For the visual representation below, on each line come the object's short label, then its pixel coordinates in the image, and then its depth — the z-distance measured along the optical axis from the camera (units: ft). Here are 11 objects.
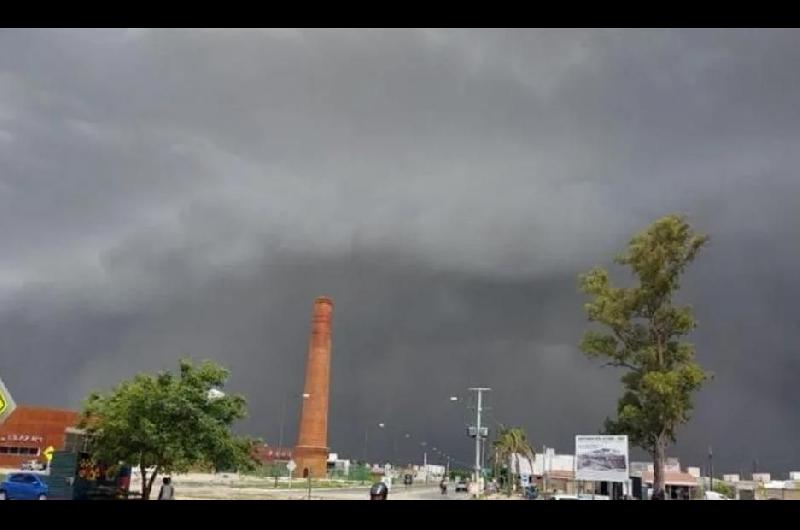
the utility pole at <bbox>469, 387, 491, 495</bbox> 183.09
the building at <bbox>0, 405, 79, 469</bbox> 228.02
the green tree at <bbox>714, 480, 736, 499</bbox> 207.41
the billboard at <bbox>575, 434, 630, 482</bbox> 101.30
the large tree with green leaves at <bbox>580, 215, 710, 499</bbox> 94.22
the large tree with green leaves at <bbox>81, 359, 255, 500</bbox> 93.45
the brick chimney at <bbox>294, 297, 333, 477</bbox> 287.48
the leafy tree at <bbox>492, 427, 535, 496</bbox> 285.02
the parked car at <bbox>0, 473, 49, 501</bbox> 98.07
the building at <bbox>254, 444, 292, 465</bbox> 380.74
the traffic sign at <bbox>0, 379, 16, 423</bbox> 40.27
